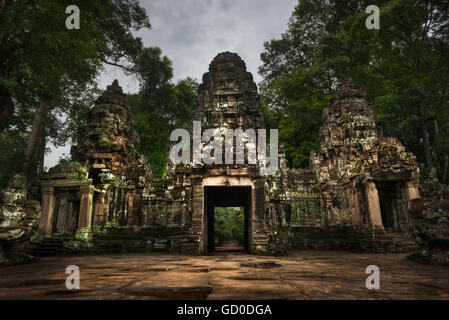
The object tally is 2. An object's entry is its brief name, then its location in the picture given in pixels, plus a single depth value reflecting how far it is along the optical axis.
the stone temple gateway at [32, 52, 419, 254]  9.02
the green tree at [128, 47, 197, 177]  28.75
